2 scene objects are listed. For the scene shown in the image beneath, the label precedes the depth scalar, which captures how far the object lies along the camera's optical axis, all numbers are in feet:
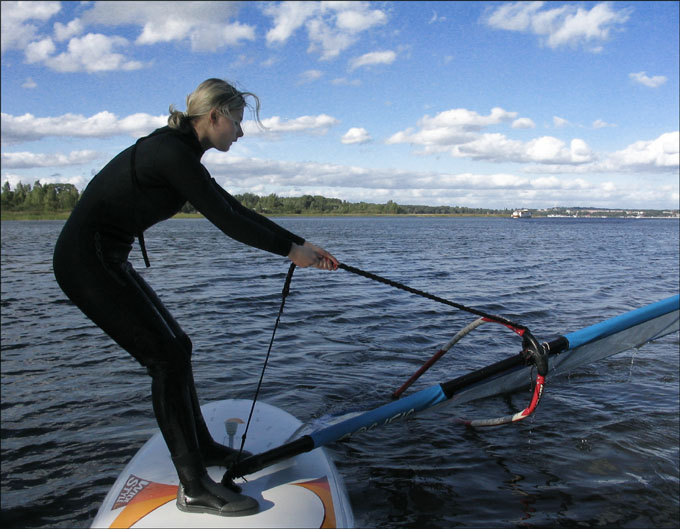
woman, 9.43
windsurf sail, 11.94
